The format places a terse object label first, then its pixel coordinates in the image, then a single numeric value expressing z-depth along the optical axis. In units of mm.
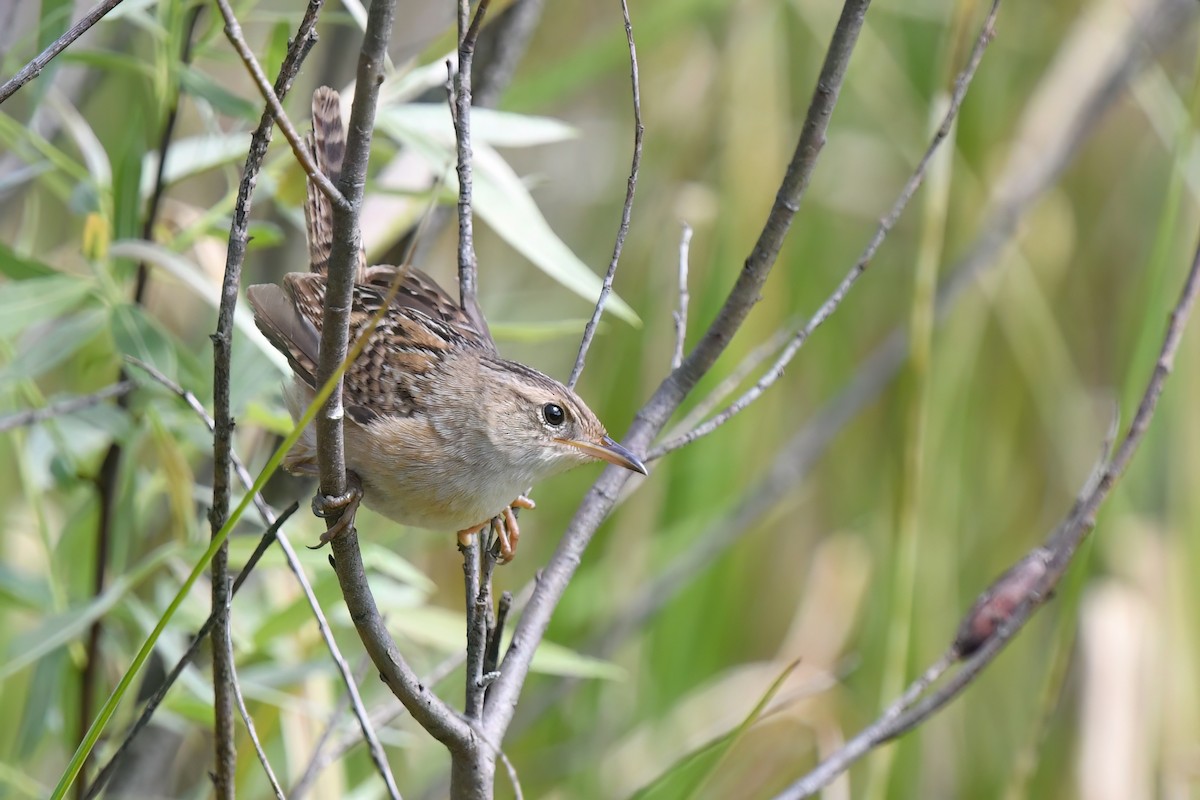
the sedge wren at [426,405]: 4105
